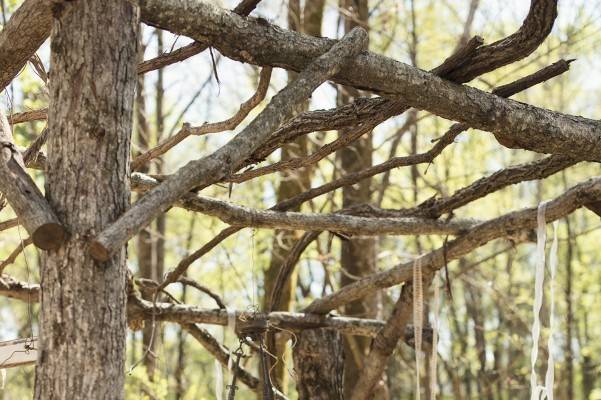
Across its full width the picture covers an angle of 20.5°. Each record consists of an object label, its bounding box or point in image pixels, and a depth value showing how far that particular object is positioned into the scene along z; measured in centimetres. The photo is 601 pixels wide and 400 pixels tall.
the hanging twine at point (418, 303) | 859
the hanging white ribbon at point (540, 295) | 726
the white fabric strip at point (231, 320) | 902
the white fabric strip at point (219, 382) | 780
